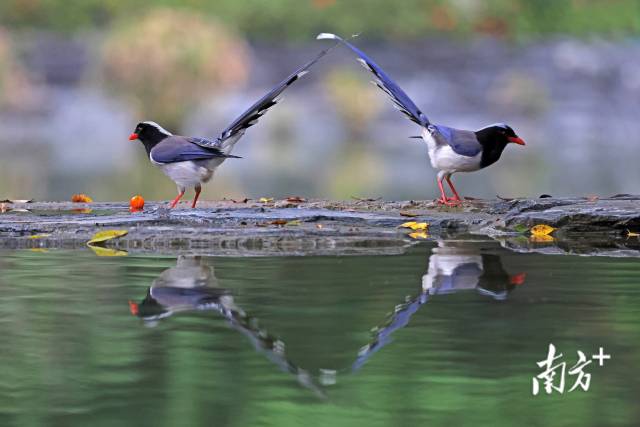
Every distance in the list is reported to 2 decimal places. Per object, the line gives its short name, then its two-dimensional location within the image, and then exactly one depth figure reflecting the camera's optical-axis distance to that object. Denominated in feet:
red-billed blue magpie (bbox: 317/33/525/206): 59.26
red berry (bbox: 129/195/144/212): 60.85
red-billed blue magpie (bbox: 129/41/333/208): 55.62
